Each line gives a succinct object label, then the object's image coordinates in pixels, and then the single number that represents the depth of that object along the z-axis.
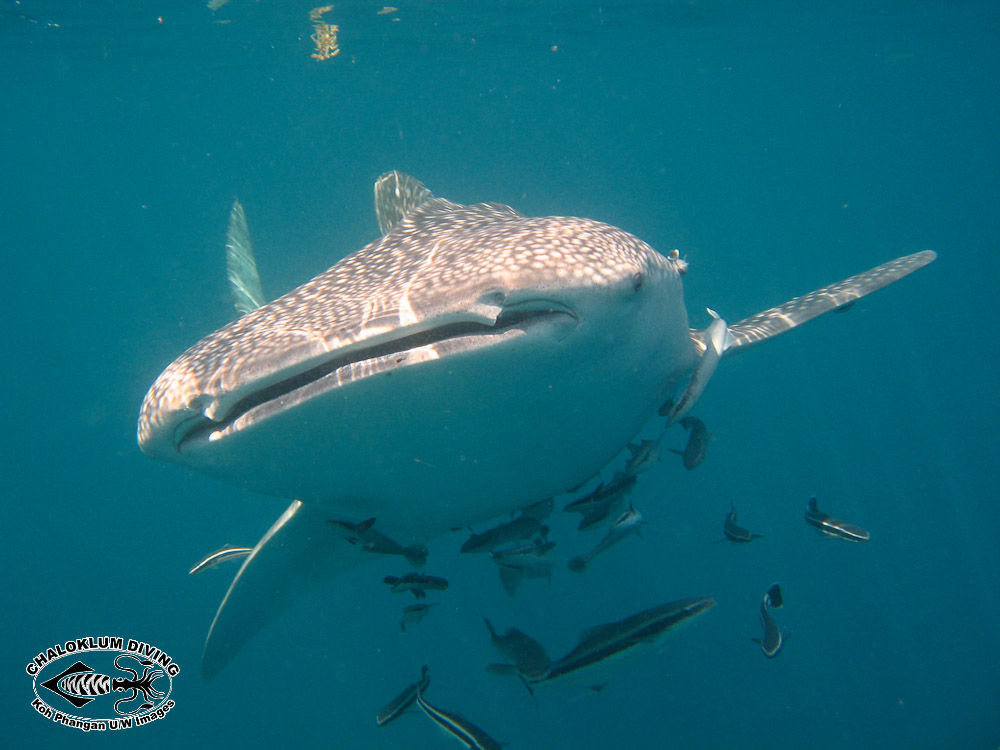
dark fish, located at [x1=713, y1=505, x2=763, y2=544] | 5.43
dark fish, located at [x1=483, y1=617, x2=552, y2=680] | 4.41
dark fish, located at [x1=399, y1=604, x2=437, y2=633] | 4.95
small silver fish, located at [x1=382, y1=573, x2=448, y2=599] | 4.62
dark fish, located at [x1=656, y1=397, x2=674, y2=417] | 4.54
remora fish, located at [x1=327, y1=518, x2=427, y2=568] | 3.72
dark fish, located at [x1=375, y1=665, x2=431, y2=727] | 4.79
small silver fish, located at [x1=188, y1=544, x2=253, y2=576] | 6.60
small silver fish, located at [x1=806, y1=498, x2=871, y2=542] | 5.71
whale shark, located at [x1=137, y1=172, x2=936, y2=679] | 2.05
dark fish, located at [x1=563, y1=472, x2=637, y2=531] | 4.65
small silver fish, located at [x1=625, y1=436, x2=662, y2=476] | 4.62
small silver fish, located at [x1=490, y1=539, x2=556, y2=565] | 4.63
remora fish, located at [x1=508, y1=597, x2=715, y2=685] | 4.23
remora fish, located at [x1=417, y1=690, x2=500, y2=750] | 4.26
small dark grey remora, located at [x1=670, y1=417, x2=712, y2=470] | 5.14
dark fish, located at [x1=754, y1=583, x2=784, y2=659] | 5.43
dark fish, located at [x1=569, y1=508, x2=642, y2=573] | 4.86
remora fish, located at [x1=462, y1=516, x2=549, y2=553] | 4.52
